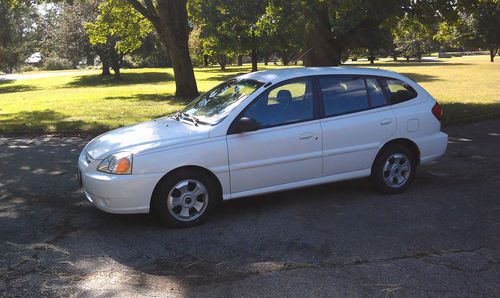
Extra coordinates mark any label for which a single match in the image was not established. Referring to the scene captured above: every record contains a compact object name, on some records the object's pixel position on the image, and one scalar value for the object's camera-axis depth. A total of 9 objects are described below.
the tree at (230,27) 33.75
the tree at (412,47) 79.11
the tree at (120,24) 24.17
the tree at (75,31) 38.12
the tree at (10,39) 39.09
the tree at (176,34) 18.80
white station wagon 5.16
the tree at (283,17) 17.47
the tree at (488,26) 34.53
